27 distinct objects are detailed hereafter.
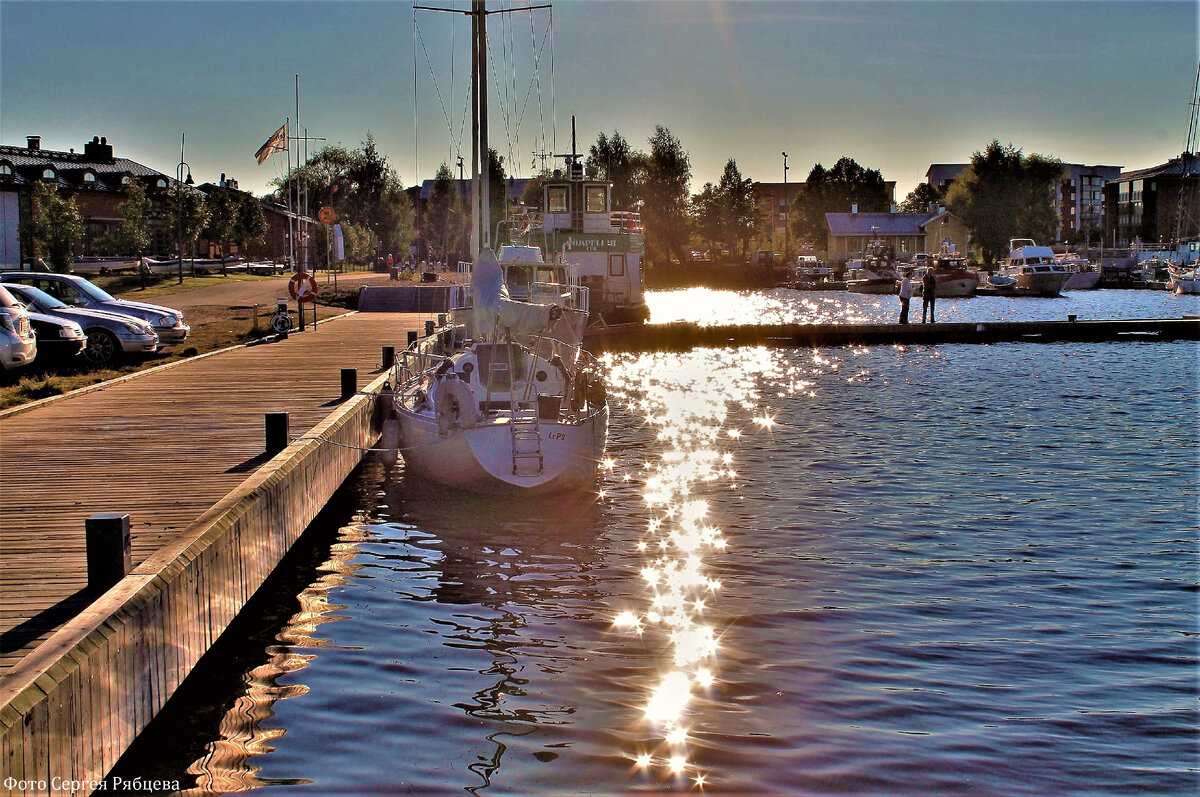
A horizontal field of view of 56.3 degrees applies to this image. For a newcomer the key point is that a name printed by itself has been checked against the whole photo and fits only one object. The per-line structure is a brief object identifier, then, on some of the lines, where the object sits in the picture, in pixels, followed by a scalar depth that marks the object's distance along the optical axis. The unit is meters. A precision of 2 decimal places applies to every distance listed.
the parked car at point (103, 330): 24.64
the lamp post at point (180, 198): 61.34
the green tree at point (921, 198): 175.26
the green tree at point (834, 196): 157.25
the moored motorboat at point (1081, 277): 103.94
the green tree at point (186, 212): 61.97
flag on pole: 49.16
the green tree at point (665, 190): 131.12
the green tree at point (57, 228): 55.81
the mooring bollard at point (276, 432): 13.76
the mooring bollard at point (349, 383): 19.61
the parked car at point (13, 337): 20.66
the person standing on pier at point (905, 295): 49.06
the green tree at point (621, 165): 126.81
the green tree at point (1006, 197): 122.12
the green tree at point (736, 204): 143.88
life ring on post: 33.59
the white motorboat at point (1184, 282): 87.00
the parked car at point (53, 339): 23.30
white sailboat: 15.91
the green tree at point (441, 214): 116.69
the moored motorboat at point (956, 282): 90.94
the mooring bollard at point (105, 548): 7.75
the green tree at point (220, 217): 72.12
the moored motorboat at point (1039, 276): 91.75
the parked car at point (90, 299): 26.59
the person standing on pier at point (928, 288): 49.22
